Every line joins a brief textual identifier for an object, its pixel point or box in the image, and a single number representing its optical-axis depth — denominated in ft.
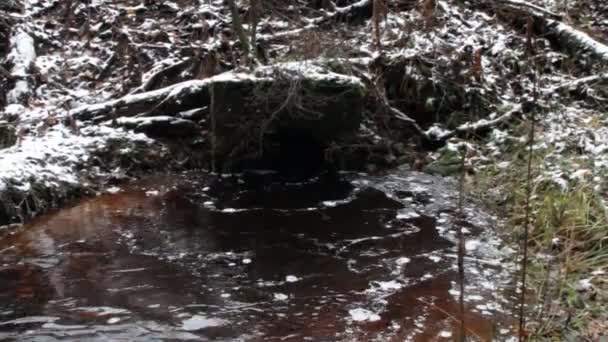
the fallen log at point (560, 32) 26.99
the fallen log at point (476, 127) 25.02
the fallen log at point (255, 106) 22.54
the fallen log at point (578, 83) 25.91
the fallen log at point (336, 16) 28.04
